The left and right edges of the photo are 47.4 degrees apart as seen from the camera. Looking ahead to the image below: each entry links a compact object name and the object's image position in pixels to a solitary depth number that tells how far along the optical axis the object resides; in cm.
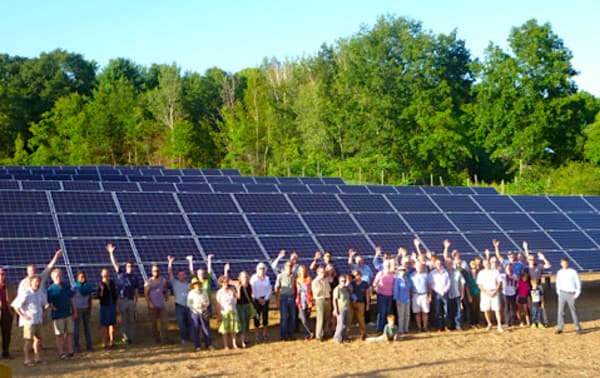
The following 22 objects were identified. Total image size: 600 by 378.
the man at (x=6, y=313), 1382
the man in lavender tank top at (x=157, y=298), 1504
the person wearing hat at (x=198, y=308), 1490
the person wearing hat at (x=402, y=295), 1622
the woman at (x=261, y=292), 1575
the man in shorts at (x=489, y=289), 1684
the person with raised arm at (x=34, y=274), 1341
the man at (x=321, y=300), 1562
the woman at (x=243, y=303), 1523
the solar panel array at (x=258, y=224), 1639
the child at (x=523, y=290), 1745
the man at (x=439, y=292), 1666
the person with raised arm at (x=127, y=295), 1488
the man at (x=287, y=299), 1570
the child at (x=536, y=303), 1730
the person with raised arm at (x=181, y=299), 1525
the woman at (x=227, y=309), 1495
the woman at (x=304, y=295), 1574
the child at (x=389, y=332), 1581
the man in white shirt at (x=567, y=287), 1622
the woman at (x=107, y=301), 1459
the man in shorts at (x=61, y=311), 1380
